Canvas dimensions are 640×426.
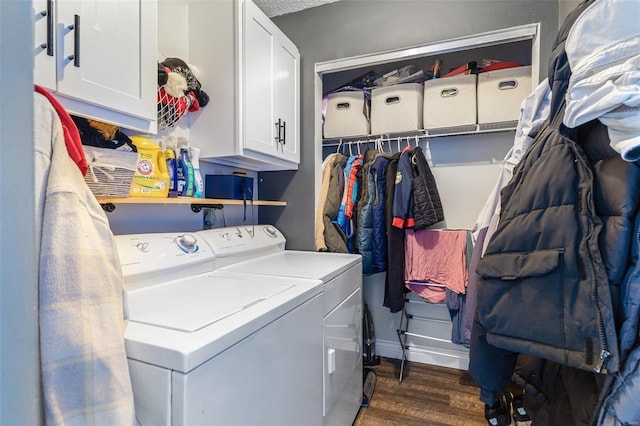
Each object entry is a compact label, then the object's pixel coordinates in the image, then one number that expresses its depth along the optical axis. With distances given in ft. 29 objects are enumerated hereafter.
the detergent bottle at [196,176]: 5.33
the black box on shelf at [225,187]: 6.33
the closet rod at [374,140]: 8.00
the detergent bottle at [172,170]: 4.91
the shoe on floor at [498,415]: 5.28
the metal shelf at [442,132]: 7.04
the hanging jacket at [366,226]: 7.35
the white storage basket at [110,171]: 3.54
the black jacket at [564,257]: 2.48
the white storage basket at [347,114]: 8.07
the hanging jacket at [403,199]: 7.06
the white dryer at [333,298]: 4.80
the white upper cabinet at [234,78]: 5.51
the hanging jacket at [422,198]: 7.04
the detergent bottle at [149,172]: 4.34
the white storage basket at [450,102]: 7.07
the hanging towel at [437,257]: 7.22
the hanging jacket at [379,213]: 7.33
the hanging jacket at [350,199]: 7.49
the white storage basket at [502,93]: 6.67
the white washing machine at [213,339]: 2.40
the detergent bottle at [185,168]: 5.14
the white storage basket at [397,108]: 7.53
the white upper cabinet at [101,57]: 3.04
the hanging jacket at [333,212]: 7.44
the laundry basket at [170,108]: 4.91
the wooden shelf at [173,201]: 3.81
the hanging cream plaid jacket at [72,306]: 2.17
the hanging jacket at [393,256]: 7.25
